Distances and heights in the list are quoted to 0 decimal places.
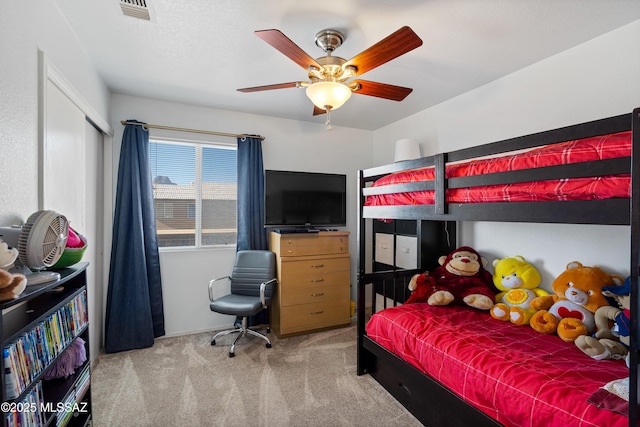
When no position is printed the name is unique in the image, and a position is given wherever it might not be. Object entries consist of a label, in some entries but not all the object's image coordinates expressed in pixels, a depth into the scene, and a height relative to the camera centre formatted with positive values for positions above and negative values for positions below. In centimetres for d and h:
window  328 +24
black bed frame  104 +0
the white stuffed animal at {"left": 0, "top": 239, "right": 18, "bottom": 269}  99 -14
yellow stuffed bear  223 -60
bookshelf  104 -57
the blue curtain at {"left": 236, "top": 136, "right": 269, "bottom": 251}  345 +22
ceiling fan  155 +89
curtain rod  301 +90
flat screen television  351 +17
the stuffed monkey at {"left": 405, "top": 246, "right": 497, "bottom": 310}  249 -62
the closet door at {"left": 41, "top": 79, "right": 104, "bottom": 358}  174 +26
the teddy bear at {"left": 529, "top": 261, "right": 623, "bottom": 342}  191 -59
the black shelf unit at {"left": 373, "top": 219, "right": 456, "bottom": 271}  304 -26
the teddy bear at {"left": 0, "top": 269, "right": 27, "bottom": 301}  93 -23
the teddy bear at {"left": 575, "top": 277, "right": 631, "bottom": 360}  168 -70
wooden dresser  326 -77
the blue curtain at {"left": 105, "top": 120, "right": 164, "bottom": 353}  289 -39
